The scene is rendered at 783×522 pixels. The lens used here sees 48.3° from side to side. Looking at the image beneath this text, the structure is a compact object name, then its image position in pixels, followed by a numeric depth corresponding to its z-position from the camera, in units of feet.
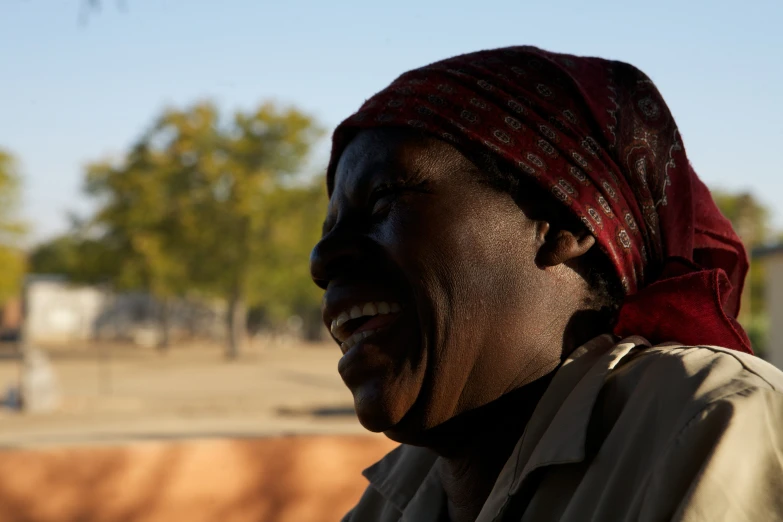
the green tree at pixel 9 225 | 95.96
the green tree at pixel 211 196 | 100.48
